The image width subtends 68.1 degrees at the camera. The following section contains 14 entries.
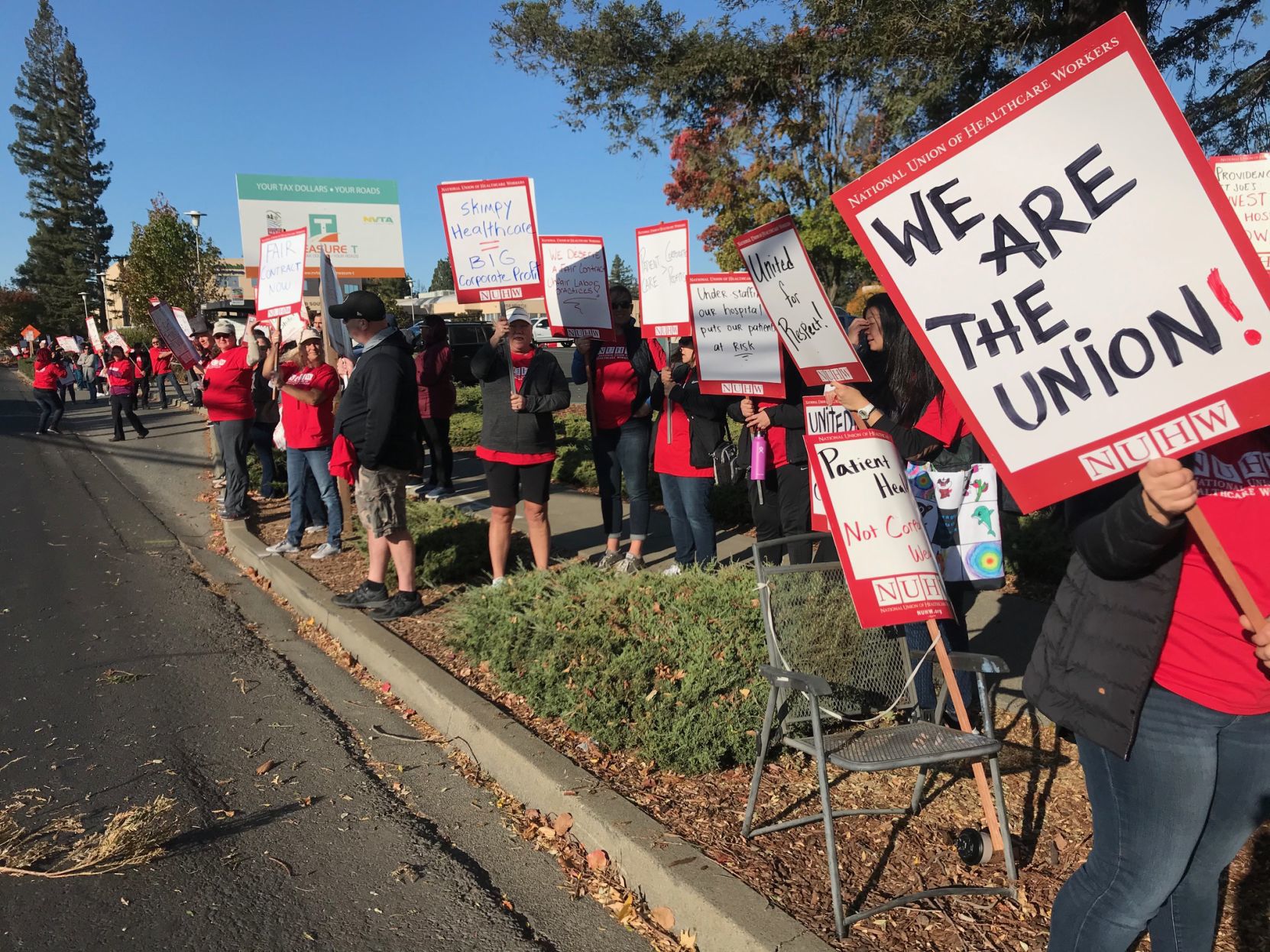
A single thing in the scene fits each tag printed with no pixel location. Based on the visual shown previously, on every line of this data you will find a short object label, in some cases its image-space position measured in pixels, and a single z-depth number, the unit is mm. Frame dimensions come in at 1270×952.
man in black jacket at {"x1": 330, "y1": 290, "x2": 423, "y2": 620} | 5801
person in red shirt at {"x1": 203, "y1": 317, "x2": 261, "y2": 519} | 8930
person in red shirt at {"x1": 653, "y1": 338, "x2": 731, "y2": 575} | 6258
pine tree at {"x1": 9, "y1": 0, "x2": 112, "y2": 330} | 69188
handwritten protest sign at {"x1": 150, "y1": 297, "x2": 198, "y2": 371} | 12023
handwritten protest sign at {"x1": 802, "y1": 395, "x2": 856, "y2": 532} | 4785
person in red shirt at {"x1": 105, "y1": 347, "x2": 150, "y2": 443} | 17016
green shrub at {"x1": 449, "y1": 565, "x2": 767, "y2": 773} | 3846
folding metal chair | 2914
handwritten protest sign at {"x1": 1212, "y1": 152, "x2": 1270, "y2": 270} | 5781
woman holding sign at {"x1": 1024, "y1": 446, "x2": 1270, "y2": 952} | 1917
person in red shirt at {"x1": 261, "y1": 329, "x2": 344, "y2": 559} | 7688
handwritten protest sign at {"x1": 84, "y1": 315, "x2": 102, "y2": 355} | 22947
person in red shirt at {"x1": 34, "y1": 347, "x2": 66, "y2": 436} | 18969
